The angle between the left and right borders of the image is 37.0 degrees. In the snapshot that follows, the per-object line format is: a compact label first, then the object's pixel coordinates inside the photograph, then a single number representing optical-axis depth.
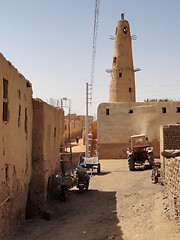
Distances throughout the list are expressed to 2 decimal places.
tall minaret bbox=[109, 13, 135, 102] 27.45
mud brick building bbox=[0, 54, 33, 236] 7.13
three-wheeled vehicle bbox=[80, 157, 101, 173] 17.48
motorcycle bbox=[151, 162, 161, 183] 12.80
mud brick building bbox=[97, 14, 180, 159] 23.16
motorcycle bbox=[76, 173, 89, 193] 12.73
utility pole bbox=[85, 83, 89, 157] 23.98
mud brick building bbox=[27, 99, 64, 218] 10.02
